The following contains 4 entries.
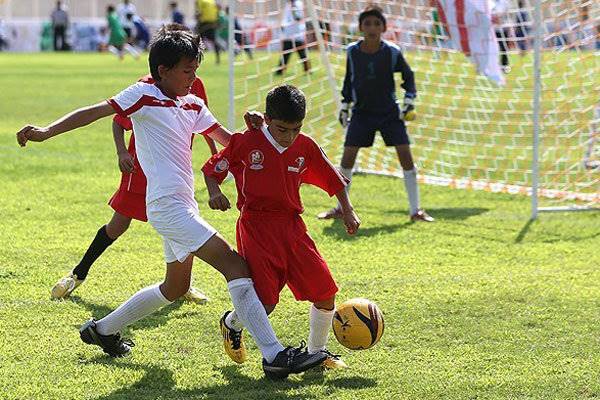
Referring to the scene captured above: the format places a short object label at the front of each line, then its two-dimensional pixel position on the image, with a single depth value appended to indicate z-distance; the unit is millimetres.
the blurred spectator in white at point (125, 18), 39219
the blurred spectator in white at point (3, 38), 44125
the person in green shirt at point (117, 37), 36344
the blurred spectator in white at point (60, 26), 40844
